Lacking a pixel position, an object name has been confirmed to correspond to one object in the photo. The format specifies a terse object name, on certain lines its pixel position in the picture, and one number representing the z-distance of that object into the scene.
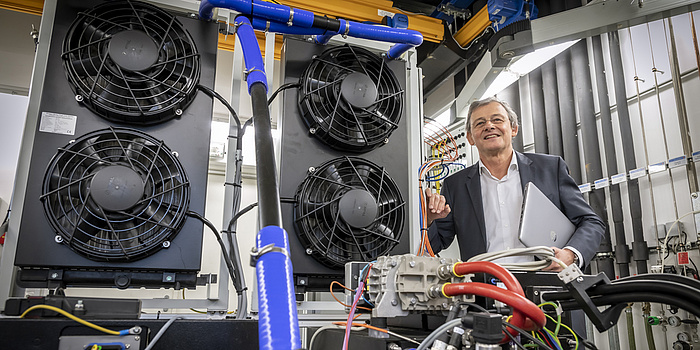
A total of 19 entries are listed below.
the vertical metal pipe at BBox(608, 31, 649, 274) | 2.53
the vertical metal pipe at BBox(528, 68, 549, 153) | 3.20
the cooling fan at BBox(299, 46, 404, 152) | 1.43
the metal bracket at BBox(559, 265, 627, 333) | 0.63
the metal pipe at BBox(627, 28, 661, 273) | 2.54
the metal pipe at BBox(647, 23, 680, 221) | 2.47
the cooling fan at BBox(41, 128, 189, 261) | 1.13
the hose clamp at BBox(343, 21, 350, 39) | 1.44
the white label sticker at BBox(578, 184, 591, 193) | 2.82
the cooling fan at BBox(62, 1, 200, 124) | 1.23
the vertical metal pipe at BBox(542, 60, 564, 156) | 3.06
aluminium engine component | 0.85
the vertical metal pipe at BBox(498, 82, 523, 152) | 3.50
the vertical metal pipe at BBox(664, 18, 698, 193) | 2.38
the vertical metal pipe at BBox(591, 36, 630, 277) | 2.61
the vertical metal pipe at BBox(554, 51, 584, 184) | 2.93
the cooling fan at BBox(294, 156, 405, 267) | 1.34
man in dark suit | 1.77
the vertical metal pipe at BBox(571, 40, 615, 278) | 2.70
